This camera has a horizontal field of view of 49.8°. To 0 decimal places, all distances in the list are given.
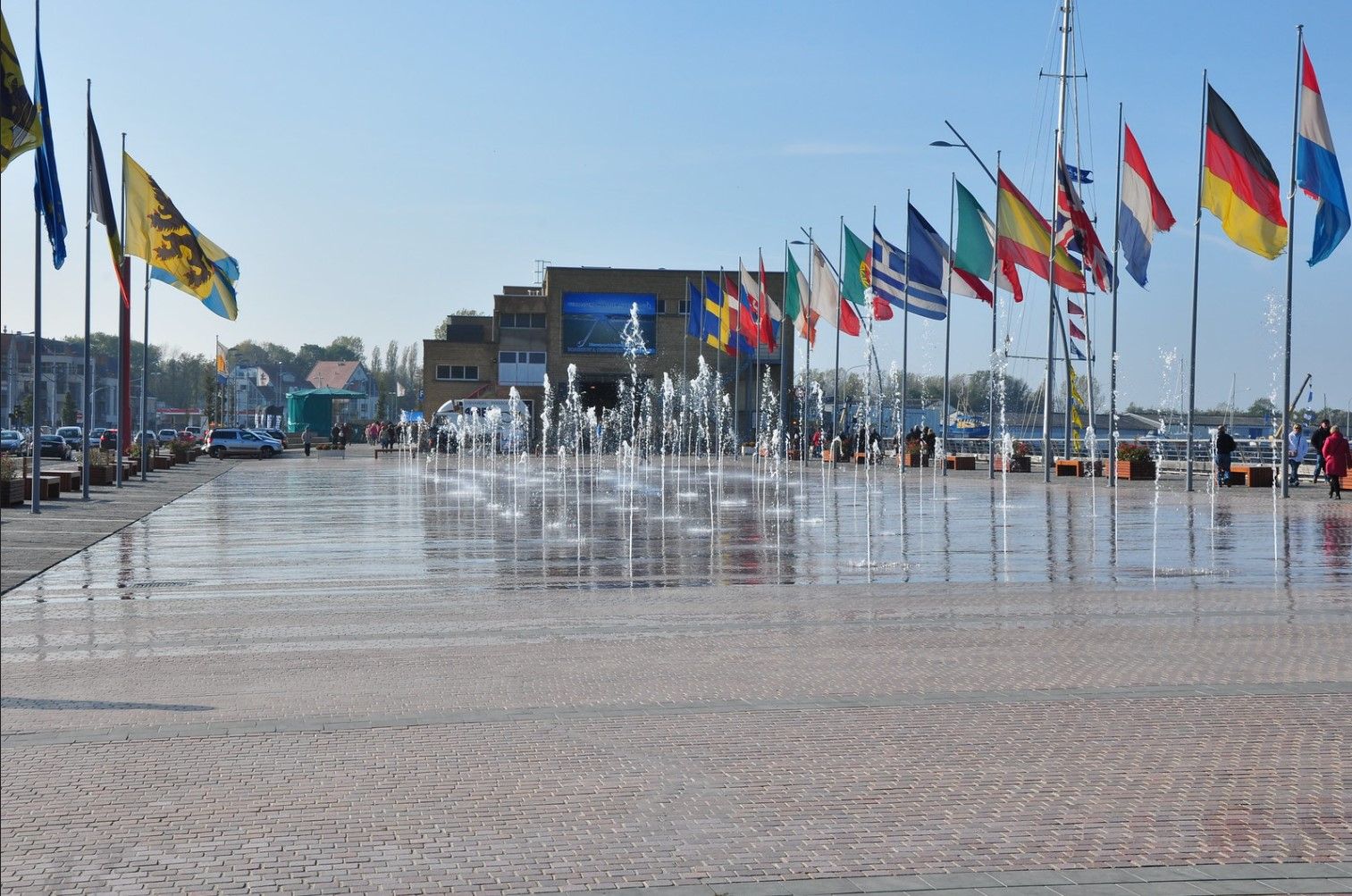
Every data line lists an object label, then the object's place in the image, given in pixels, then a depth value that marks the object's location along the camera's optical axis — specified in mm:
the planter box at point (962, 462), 50781
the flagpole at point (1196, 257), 33178
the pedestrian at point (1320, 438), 33594
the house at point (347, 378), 196875
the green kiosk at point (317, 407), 102188
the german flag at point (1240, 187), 30609
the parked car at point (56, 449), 61188
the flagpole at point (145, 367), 41188
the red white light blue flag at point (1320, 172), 29391
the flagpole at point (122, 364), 35062
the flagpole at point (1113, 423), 36500
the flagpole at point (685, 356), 83288
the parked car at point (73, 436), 67875
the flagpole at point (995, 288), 40931
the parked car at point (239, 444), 70812
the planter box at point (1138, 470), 39844
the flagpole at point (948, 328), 44484
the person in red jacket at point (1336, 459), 30969
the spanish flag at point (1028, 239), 40750
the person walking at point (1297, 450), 37219
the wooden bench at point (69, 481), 32875
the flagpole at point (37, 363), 23859
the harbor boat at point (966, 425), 101375
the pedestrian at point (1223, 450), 35781
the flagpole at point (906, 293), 46688
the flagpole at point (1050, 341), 39006
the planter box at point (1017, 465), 46750
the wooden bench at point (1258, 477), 36219
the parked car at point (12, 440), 62900
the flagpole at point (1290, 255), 29969
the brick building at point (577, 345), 91188
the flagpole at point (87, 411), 27312
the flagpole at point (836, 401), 58797
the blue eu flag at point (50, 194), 23141
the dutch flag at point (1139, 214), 36125
